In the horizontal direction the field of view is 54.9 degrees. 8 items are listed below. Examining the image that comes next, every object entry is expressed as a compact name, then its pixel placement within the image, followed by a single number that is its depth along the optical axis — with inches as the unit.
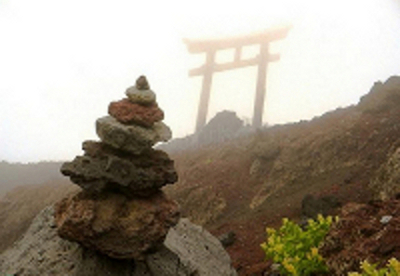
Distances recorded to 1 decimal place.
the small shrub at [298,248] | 182.5
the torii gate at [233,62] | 986.1
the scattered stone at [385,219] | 197.0
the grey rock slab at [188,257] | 174.2
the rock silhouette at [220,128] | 994.3
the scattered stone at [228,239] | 356.2
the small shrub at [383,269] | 128.5
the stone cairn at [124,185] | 146.3
